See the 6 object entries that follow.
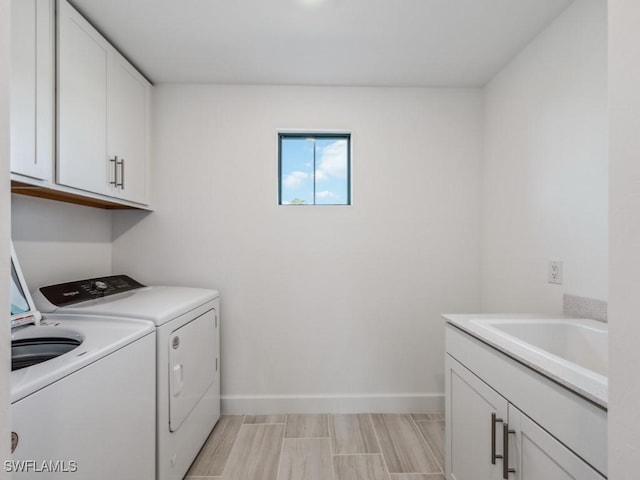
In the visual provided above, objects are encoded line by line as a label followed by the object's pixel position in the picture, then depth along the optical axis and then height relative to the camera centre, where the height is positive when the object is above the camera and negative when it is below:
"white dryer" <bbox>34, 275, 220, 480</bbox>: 1.51 -0.54
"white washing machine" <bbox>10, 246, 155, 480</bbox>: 0.84 -0.47
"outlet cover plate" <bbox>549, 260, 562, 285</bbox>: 1.73 -0.16
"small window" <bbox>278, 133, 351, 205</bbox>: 2.62 +0.55
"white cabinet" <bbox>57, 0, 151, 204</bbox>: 1.55 +0.67
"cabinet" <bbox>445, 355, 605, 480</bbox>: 0.92 -0.66
